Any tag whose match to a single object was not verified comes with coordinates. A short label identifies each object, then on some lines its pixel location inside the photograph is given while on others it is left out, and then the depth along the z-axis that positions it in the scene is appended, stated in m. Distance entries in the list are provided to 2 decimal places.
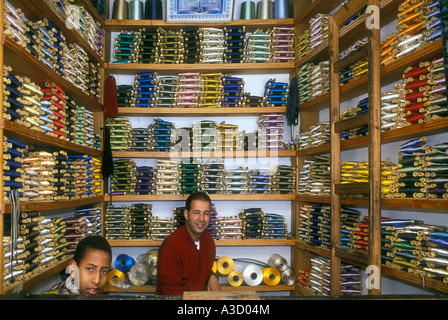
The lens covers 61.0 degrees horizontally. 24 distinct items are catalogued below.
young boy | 2.35
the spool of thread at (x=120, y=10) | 5.57
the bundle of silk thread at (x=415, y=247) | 2.72
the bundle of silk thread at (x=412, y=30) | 2.86
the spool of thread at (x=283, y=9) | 5.57
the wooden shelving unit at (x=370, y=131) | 2.85
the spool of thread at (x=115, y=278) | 5.10
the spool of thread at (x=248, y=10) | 5.68
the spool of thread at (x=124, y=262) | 5.27
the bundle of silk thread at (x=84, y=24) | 3.99
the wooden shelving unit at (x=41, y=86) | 2.72
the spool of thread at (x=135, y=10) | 5.58
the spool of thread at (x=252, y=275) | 5.17
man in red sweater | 3.57
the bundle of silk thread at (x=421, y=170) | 2.78
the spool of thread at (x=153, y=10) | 5.52
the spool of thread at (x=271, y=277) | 5.18
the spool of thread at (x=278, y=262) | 5.30
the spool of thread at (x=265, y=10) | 5.64
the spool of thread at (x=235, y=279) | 5.20
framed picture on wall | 5.30
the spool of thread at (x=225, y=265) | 5.26
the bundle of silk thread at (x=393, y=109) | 3.22
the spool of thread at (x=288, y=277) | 5.23
